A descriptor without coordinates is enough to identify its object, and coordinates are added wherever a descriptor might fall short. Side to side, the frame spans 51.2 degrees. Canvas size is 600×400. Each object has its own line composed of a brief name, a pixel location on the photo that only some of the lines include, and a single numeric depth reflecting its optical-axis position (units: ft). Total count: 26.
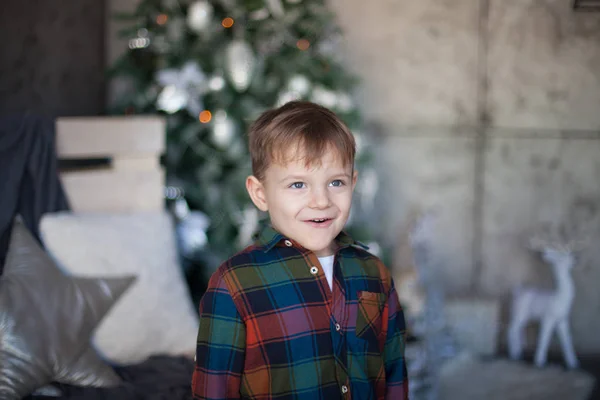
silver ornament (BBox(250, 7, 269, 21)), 9.04
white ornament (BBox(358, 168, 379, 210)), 9.99
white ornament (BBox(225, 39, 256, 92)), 8.46
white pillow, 6.25
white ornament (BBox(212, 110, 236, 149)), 8.52
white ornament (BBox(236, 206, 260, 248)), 8.59
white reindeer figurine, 10.07
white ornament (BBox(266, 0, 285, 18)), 9.11
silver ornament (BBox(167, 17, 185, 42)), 8.87
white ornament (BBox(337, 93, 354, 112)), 9.34
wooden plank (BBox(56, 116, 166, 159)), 7.22
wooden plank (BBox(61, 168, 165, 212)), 7.25
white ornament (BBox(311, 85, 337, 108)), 9.07
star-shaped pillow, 5.22
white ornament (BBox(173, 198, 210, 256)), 8.78
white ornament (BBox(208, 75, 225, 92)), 8.64
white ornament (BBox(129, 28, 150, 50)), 9.30
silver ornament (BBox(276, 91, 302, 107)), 8.86
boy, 3.83
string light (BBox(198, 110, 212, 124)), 8.90
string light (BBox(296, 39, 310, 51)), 9.45
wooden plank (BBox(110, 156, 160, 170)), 7.70
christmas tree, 8.62
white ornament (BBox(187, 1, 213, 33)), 8.70
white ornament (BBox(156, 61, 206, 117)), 8.56
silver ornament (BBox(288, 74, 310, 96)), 8.82
